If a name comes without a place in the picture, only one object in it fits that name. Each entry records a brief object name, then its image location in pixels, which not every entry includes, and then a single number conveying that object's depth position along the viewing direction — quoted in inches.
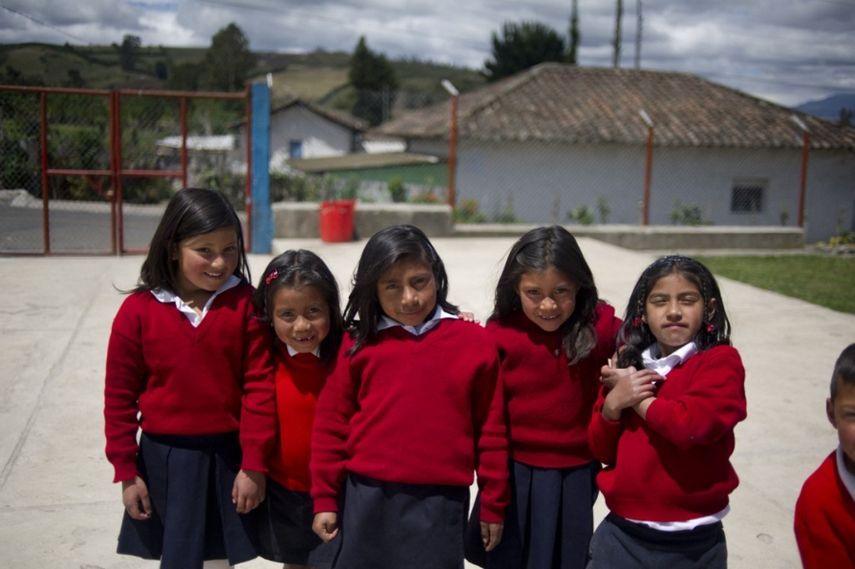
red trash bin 444.5
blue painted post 416.5
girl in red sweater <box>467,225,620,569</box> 91.1
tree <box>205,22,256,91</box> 1710.1
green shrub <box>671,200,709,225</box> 710.5
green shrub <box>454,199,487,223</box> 553.6
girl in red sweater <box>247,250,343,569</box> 92.8
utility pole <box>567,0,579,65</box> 2014.4
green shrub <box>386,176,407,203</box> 637.3
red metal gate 395.9
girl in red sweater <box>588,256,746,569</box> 80.0
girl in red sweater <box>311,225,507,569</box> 86.4
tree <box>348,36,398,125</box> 2997.0
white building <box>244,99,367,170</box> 1601.9
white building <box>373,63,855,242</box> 829.2
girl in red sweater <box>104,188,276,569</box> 93.7
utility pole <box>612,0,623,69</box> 1585.9
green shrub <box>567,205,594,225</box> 654.5
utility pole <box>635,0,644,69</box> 1609.3
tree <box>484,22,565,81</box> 2160.4
